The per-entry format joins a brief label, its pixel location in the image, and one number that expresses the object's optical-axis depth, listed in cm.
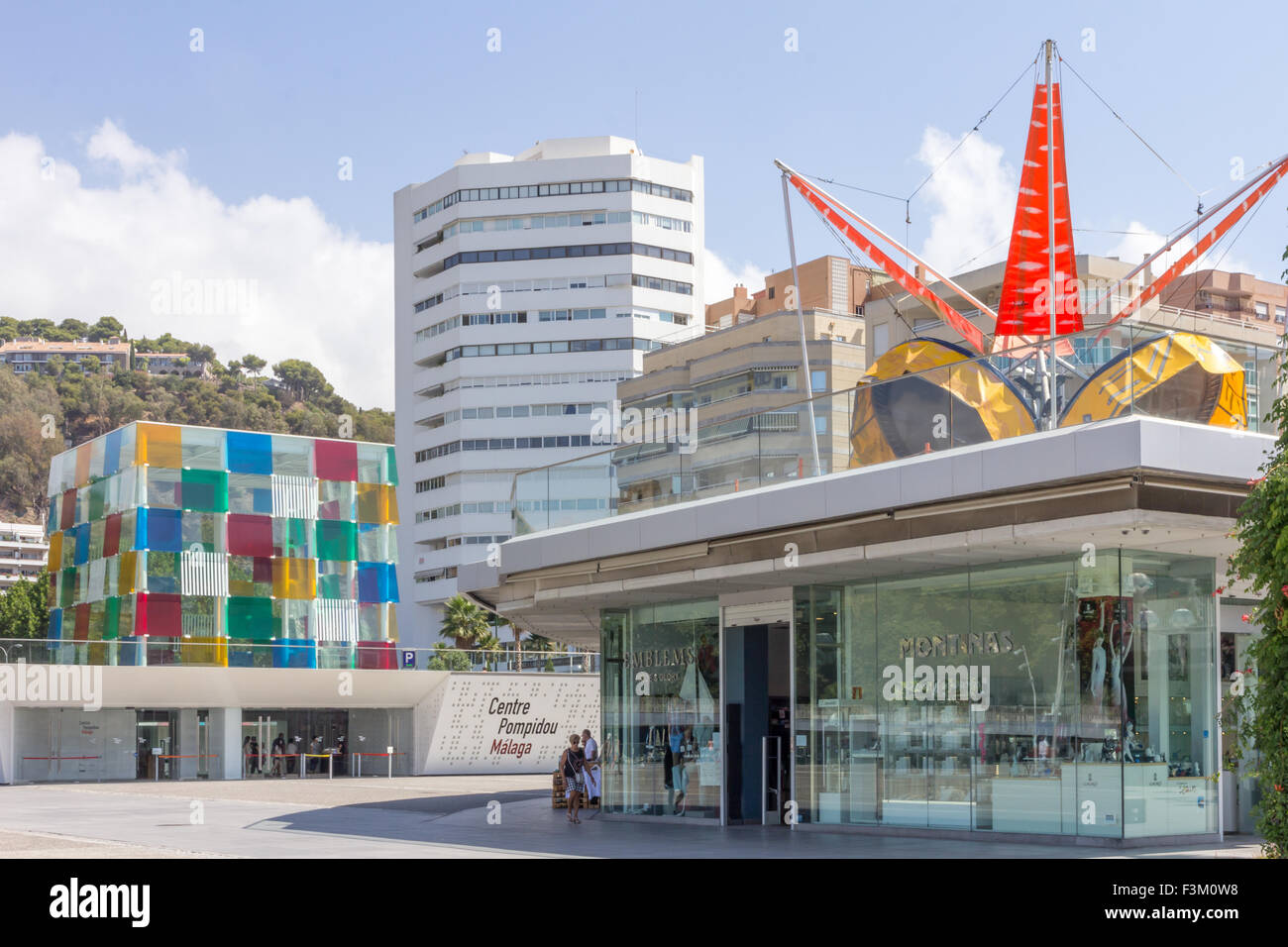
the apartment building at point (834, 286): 9975
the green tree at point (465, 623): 7675
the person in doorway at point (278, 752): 5341
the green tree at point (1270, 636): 1277
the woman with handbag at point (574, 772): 2564
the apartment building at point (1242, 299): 9494
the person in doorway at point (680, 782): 2606
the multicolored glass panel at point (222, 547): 5225
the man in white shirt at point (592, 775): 2766
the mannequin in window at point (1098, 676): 1903
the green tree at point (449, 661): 5531
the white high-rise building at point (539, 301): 11438
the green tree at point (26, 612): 9325
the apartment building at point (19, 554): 19238
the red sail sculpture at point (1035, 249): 2553
